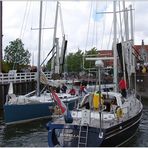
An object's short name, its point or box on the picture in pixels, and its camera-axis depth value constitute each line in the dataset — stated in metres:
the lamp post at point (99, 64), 7.07
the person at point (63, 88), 15.72
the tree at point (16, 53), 35.01
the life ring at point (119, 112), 8.53
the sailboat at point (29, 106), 12.42
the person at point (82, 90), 13.34
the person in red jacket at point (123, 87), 11.32
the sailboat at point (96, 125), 7.50
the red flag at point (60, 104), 8.76
